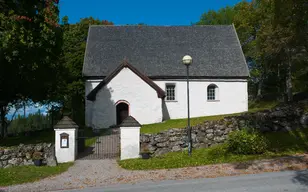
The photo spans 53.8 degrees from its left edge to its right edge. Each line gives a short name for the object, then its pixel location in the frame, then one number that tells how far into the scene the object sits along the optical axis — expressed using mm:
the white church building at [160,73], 25734
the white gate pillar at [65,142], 15281
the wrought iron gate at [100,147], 16172
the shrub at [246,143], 13984
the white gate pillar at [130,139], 15289
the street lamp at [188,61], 15070
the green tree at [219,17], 51062
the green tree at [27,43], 16219
